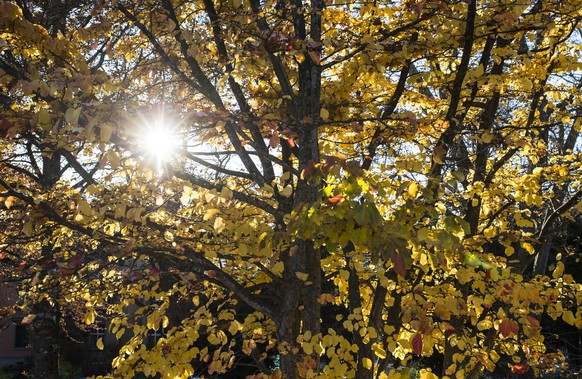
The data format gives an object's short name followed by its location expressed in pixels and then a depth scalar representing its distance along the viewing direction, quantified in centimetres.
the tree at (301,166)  337
